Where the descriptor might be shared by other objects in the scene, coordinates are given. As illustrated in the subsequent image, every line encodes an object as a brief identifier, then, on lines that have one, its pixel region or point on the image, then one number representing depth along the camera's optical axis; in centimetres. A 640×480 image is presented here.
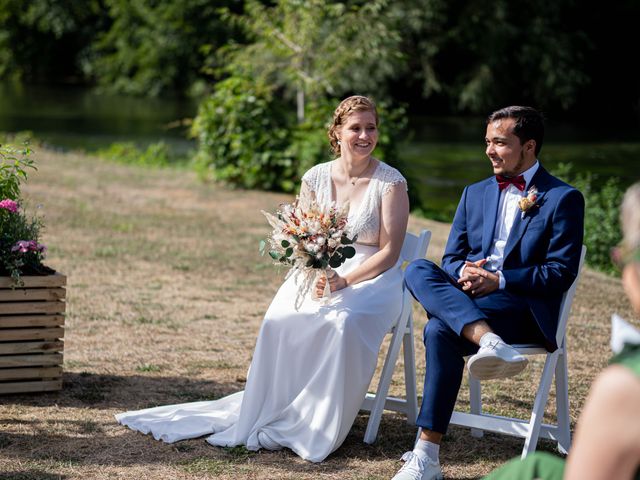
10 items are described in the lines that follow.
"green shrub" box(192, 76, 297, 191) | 1398
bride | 462
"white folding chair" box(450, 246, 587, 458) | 434
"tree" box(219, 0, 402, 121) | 1494
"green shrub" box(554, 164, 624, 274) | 1088
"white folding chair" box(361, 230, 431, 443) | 477
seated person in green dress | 181
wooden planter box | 511
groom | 422
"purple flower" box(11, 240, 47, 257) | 507
